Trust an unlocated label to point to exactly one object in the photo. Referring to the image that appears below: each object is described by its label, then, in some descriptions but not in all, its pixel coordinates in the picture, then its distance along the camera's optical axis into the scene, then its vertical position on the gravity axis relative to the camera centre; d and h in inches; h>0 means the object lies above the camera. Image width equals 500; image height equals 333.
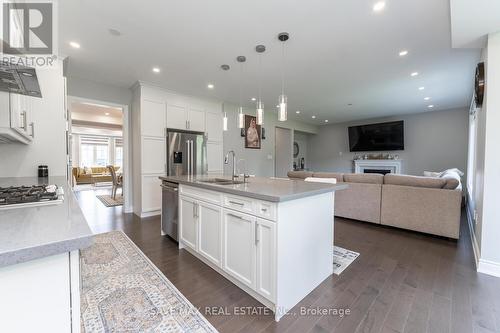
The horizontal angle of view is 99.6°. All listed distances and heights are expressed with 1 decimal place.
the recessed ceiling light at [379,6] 79.8 +60.5
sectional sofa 115.5 -23.6
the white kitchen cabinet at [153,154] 164.7 +6.0
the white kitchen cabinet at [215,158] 206.1 +4.3
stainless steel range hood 43.6 +19.7
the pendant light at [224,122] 122.3 +23.4
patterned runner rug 57.2 -43.7
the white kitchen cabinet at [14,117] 57.8 +13.4
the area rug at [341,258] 87.7 -43.5
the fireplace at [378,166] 286.5 -4.0
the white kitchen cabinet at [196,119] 192.1 +40.1
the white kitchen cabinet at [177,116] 177.8 +39.6
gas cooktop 42.2 -7.9
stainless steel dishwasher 110.5 -26.1
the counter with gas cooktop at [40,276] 22.5 -13.3
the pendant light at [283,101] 89.4 +26.1
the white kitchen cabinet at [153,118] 163.3 +34.6
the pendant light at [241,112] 115.7 +27.1
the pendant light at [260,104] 98.9 +27.3
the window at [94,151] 359.9 +18.0
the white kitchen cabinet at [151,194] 164.1 -25.7
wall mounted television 280.8 +37.6
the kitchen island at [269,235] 61.1 -24.5
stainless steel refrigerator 178.5 +7.6
